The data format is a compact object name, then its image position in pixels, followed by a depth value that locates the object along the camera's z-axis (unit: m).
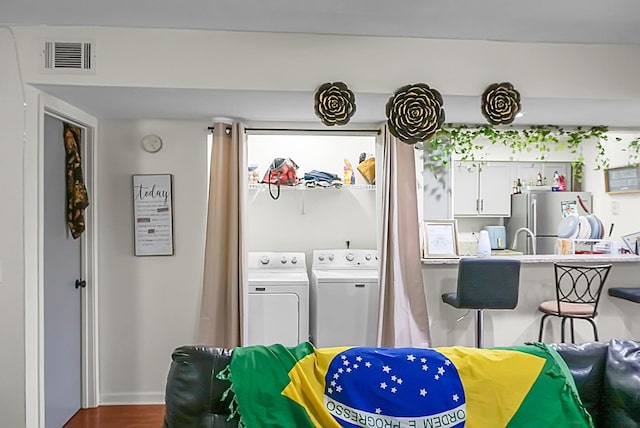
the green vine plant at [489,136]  4.04
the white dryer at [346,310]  4.22
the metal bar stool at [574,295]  3.71
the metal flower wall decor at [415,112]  3.01
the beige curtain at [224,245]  3.71
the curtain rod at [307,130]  3.91
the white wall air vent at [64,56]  2.86
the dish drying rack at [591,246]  4.34
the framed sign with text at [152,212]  3.83
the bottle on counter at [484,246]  4.23
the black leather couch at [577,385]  1.80
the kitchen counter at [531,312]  4.01
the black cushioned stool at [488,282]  3.57
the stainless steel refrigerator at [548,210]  6.22
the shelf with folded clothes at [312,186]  4.88
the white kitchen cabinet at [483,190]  6.55
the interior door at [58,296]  3.20
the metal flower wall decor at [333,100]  2.99
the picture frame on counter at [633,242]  4.24
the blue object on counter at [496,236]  6.62
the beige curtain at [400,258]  3.77
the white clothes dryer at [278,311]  4.24
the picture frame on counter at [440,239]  4.03
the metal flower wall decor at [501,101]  3.07
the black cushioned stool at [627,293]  3.85
